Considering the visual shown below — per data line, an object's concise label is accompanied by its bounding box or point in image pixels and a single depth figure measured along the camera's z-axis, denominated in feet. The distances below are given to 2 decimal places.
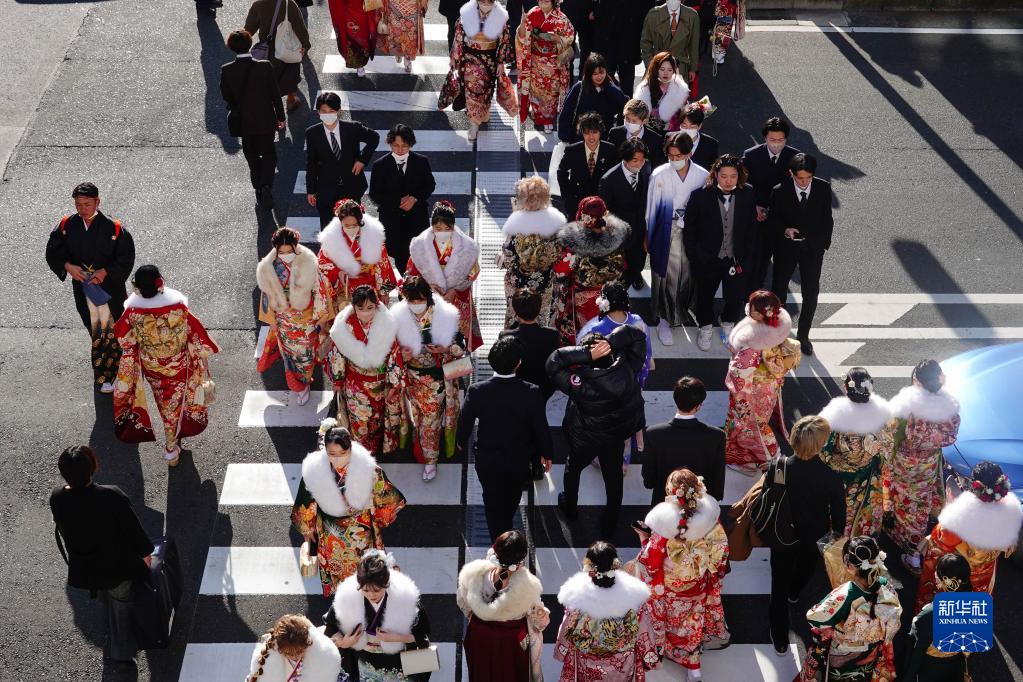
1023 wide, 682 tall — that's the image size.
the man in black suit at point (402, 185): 35.69
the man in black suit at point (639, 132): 37.11
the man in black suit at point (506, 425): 26.09
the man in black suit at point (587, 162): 36.65
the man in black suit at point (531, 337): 28.58
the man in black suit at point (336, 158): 37.24
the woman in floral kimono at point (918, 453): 26.61
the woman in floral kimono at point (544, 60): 43.73
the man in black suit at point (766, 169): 35.88
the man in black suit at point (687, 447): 25.81
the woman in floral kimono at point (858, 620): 21.88
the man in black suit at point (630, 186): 35.04
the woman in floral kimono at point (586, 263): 32.30
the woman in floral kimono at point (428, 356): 29.07
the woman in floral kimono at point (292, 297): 31.60
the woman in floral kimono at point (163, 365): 29.63
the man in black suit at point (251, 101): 40.45
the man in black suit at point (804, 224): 34.45
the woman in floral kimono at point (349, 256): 32.53
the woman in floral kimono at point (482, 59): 44.14
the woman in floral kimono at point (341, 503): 24.44
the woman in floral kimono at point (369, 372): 28.81
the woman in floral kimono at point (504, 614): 21.54
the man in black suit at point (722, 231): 34.17
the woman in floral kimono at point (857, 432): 25.81
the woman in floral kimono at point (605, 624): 21.66
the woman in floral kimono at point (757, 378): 29.63
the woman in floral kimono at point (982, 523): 24.39
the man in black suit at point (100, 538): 24.27
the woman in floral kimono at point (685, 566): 23.44
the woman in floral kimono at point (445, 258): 32.14
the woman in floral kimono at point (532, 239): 32.35
